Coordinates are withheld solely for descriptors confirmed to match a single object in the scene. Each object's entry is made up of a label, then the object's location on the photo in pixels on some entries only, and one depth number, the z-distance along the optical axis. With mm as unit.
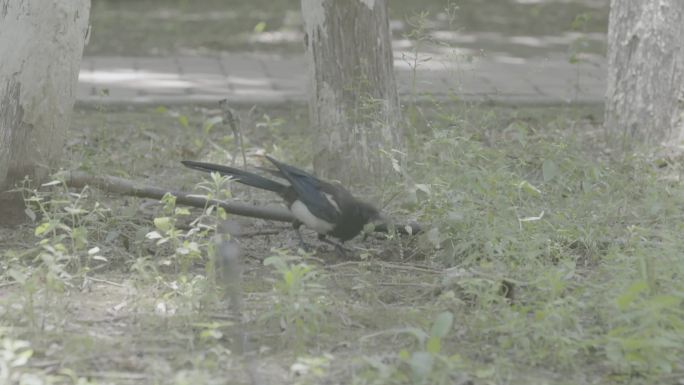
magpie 10195
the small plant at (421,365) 7049
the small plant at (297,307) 7937
